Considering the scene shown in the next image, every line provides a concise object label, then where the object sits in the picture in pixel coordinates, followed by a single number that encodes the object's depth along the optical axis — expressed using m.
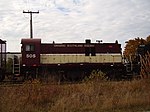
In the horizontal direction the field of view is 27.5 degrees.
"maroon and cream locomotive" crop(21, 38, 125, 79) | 28.92
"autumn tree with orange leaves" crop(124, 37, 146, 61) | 75.85
